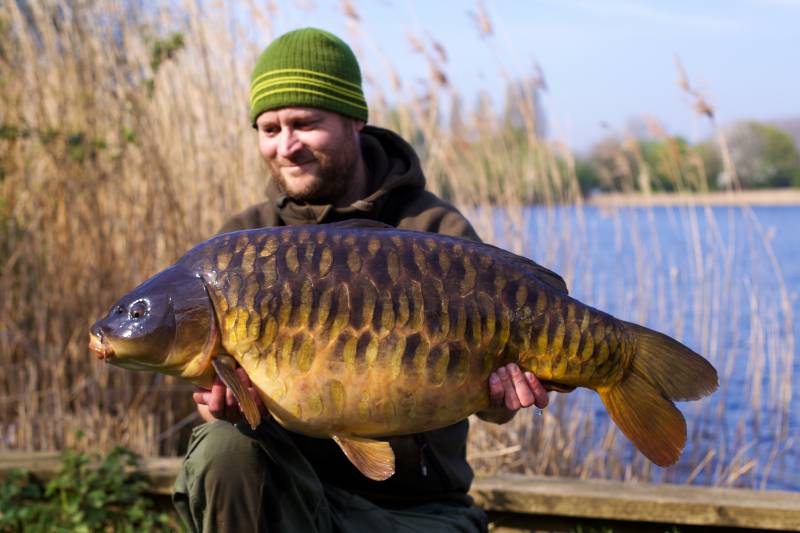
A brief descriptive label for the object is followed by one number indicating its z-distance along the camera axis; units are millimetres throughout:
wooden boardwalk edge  2830
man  2100
